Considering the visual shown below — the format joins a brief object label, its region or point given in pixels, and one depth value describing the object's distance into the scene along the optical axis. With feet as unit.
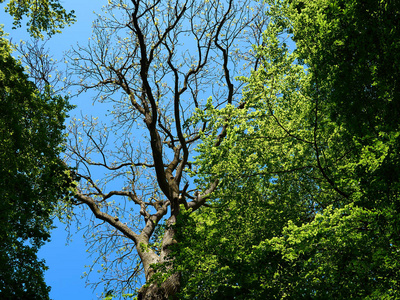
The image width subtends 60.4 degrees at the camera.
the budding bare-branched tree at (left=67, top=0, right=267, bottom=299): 33.76
